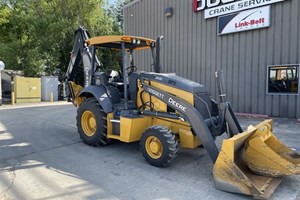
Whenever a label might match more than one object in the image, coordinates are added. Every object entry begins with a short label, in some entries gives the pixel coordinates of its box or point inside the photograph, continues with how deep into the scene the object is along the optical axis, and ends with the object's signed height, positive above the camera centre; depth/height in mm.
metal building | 9828 +1374
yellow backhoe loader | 3902 -714
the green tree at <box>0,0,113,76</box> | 20906 +4581
